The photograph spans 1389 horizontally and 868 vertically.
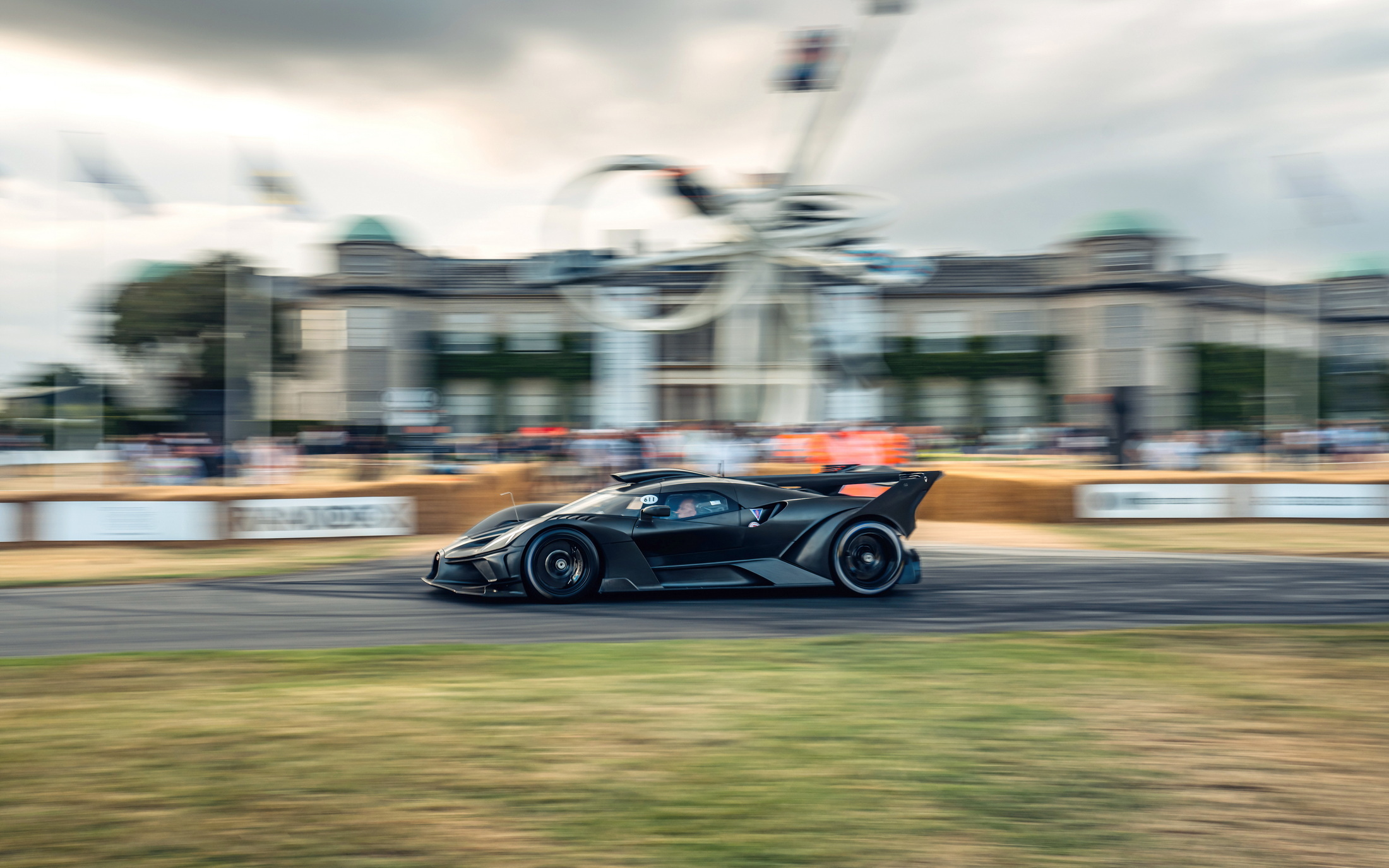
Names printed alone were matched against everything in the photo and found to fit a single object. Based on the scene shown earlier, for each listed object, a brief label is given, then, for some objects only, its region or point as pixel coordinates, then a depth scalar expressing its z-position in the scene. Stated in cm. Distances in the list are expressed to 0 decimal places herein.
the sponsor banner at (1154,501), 1627
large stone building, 6097
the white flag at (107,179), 2639
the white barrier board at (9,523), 1391
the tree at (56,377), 5391
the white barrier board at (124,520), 1403
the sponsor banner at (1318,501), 1608
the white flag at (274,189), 2767
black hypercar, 875
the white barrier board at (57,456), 3497
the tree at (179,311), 5341
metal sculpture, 3966
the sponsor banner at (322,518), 1436
